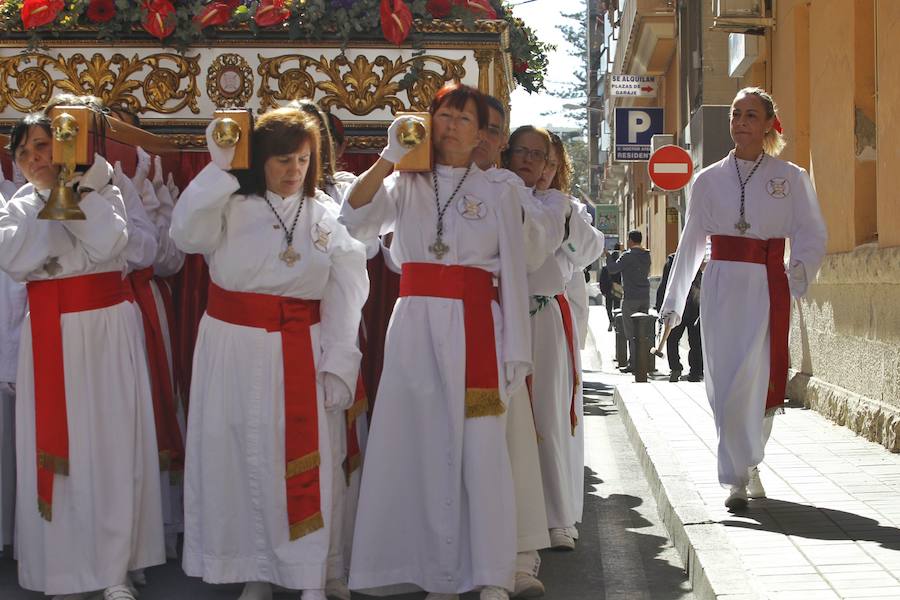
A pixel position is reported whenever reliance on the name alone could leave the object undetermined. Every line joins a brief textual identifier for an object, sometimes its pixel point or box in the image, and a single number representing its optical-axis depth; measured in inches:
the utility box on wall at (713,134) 700.0
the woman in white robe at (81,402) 222.4
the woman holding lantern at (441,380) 217.3
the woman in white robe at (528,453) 227.1
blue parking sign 854.5
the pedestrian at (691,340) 608.7
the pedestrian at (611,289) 993.0
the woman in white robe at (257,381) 219.3
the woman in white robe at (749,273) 279.4
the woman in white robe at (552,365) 260.5
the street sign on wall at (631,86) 1085.1
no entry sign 657.0
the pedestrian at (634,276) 749.9
